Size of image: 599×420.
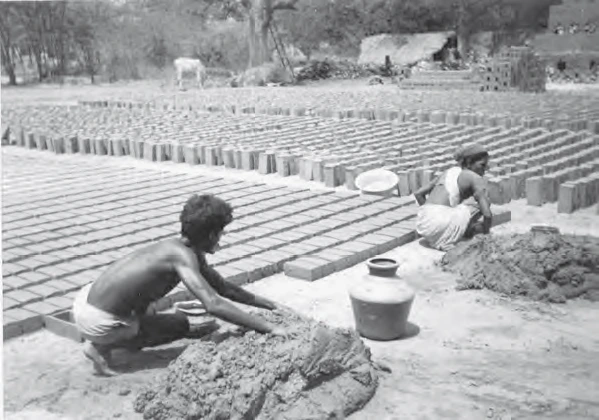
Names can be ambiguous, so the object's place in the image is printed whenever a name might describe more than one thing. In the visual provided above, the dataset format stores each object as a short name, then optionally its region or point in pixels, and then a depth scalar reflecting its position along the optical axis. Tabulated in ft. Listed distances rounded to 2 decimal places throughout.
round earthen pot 10.30
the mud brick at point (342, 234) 16.16
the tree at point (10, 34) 84.79
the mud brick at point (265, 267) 14.25
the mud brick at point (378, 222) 17.15
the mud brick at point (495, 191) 19.71
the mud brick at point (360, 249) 15.06
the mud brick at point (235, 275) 13.57
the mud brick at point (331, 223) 17.13
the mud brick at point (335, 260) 14.37
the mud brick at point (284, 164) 24.61
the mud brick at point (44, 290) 12.78
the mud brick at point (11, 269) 14.12
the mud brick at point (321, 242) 15.62
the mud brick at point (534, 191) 19.47
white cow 74.28
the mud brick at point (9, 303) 12.24
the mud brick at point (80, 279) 13.38
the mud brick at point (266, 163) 25.09
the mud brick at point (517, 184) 20.26
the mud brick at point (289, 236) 16.12
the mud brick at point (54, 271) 13.87
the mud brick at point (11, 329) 11.35
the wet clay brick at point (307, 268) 13.93
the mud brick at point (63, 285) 13.01
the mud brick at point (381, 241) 15.66
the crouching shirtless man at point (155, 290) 8.91
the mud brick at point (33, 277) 13.50
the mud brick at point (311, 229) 16.58
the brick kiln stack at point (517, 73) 57.88
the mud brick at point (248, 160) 25.86
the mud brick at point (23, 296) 12.51
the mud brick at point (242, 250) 15.04
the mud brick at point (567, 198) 18.51
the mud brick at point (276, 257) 14.64
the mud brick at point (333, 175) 22.49
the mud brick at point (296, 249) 15.08
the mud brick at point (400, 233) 16.26
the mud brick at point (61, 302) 12.18
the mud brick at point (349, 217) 17.72
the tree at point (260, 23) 81.20
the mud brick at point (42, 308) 11.91
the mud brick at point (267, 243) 15.61
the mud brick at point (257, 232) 16.43
